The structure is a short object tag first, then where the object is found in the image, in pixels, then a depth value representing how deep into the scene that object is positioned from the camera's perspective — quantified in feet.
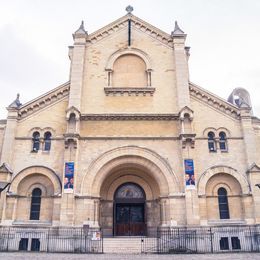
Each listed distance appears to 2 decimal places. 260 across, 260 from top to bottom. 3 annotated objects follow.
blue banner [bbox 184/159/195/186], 68.28
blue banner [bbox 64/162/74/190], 68.03
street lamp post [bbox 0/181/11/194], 35.84
